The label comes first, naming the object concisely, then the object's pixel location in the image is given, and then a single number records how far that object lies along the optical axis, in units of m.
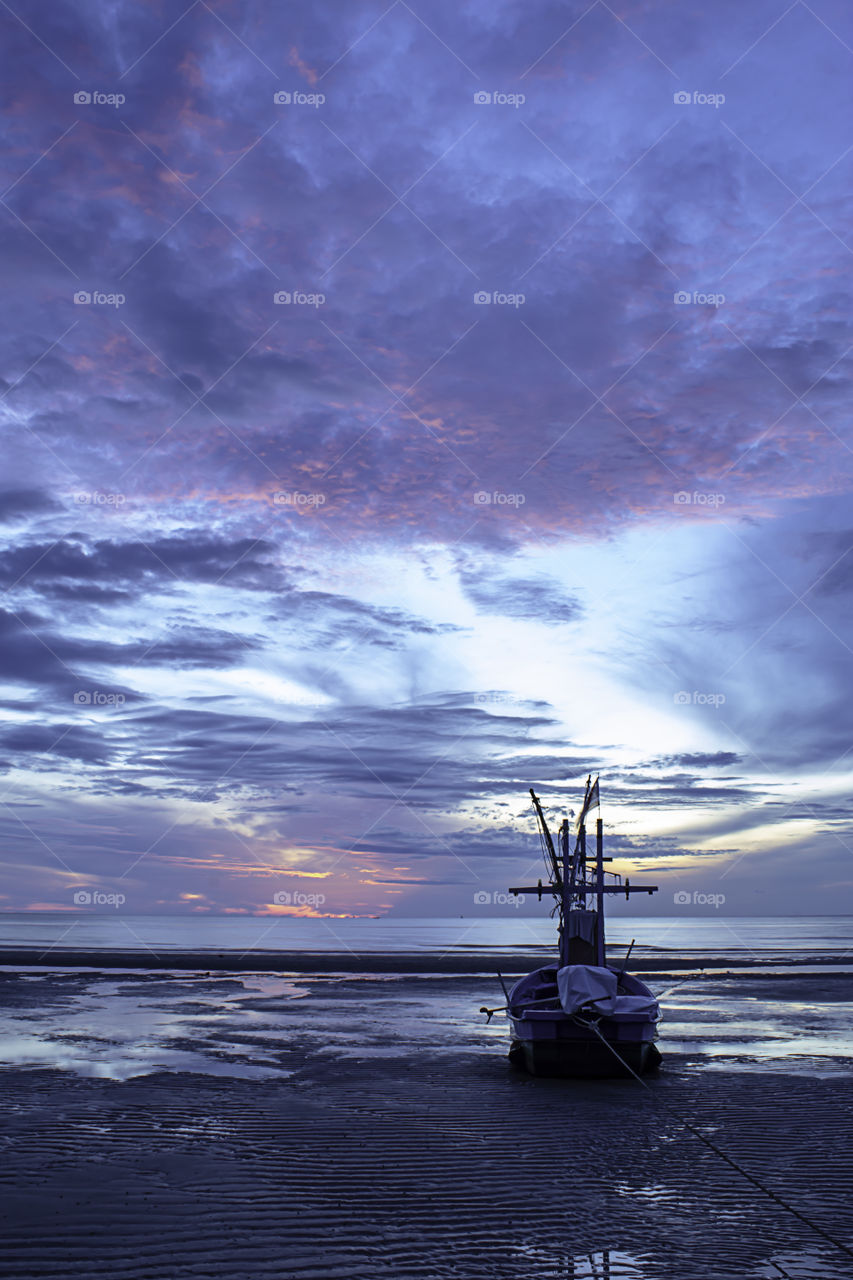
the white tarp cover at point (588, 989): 21.97
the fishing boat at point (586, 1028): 21.91
